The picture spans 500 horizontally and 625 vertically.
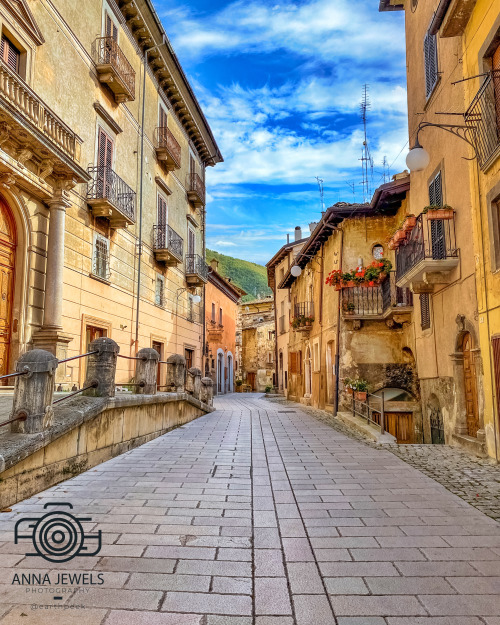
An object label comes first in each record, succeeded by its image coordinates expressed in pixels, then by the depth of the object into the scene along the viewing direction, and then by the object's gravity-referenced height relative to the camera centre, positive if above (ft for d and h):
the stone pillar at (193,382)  53.42 -0.87
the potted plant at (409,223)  38.15 +12.10
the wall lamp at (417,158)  28.25 +12.78
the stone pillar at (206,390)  58.44 -1.97
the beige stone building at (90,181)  34.96 +17.02
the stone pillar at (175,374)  42.37 +0.02
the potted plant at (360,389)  51.91 -1.65
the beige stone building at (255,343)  156.66 +10.14
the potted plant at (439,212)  33.68 +11.44
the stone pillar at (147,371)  32.71 +0.23
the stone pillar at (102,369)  25.03 +0.29
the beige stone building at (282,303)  99.86 +15.80
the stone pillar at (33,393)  17.85 -0.72
